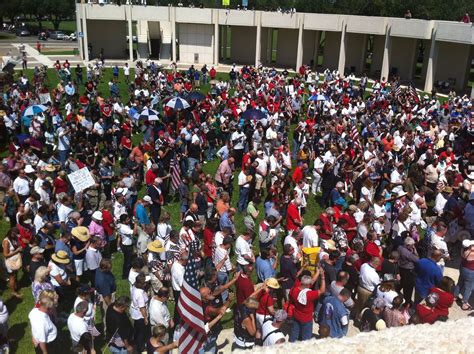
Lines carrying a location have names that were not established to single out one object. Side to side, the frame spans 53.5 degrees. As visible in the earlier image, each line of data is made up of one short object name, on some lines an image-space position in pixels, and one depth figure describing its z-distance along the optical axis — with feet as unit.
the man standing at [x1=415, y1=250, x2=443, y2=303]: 27.04
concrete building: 122.21
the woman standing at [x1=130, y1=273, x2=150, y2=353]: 23.50
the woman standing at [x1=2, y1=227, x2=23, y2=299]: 29.19
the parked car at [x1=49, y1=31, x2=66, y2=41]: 222.07
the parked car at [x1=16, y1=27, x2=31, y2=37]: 231.69
